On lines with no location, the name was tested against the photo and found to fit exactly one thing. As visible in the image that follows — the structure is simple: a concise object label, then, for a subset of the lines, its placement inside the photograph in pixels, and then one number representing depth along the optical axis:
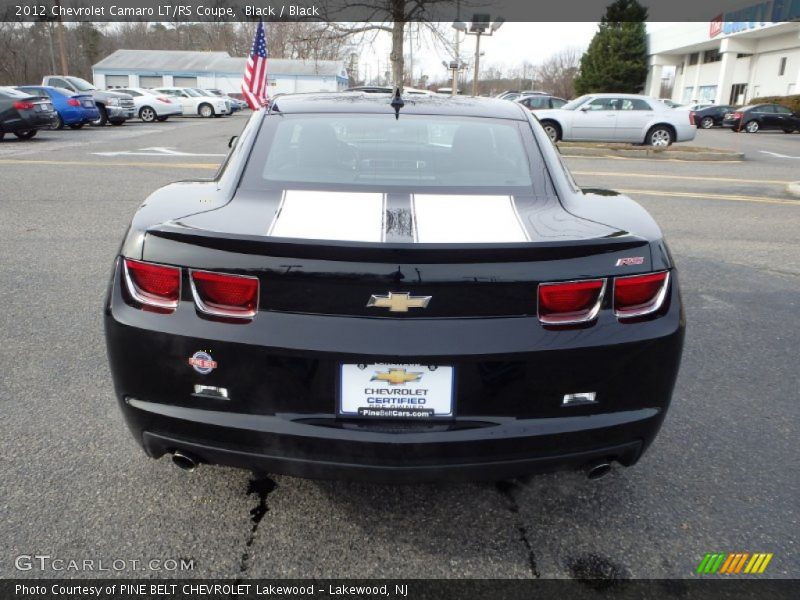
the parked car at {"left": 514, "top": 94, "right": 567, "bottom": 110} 20.25
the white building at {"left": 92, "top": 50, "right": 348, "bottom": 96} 63.50
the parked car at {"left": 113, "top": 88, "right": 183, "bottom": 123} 27.14
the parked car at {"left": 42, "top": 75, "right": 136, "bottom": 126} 22.98
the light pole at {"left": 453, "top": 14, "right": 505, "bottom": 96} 24.69
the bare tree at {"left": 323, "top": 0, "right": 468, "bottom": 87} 22.41
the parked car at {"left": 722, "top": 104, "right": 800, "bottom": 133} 30.14
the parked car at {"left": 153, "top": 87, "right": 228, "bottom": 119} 32.97
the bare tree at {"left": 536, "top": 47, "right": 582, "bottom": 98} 69.94
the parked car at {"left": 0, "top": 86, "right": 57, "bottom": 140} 15.62
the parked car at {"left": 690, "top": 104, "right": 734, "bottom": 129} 35.12
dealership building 38.09
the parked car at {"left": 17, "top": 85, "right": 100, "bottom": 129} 19.58
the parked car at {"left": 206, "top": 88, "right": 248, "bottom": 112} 38.95
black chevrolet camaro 1.85
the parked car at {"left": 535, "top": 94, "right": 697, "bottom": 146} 17.42
